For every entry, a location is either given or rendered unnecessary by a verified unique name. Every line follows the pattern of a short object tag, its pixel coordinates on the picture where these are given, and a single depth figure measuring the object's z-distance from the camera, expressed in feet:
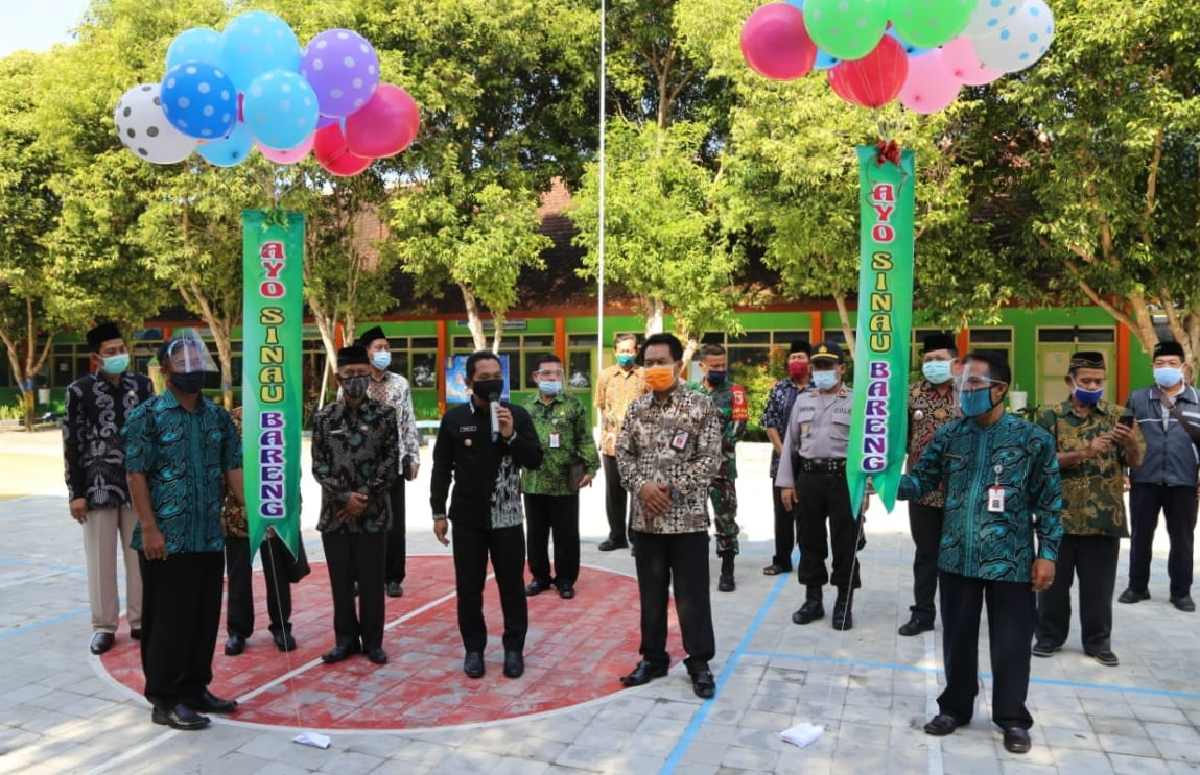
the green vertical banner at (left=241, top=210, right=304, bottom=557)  16.15
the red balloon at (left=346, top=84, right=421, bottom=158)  19.88
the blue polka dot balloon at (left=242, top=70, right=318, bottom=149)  17.23
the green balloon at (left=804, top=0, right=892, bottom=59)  17.87
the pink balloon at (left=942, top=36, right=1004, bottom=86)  19.95
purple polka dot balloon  18.43
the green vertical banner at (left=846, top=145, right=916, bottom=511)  18.54
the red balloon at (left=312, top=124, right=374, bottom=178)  20.58
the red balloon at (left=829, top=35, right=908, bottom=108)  19.33
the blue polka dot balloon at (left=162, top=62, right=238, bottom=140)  16.75
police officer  20.35
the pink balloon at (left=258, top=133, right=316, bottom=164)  18.99
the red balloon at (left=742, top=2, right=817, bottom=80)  19.94
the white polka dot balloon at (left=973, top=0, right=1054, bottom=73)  18.95
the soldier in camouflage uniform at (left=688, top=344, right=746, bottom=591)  23.66
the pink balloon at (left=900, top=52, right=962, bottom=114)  20.26
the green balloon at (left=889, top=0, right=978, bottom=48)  17.42
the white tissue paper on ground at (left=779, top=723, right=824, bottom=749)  14.23
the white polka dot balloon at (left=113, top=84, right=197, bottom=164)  17.39
